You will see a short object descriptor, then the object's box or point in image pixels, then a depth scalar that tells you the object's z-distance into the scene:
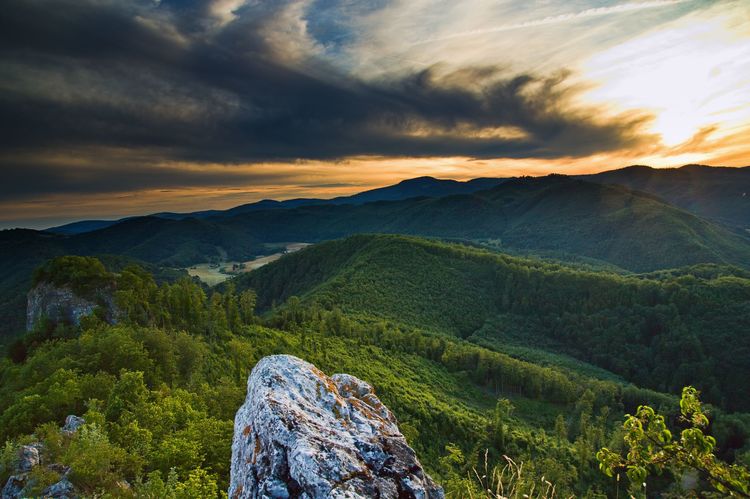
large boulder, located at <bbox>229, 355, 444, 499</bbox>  8.37
